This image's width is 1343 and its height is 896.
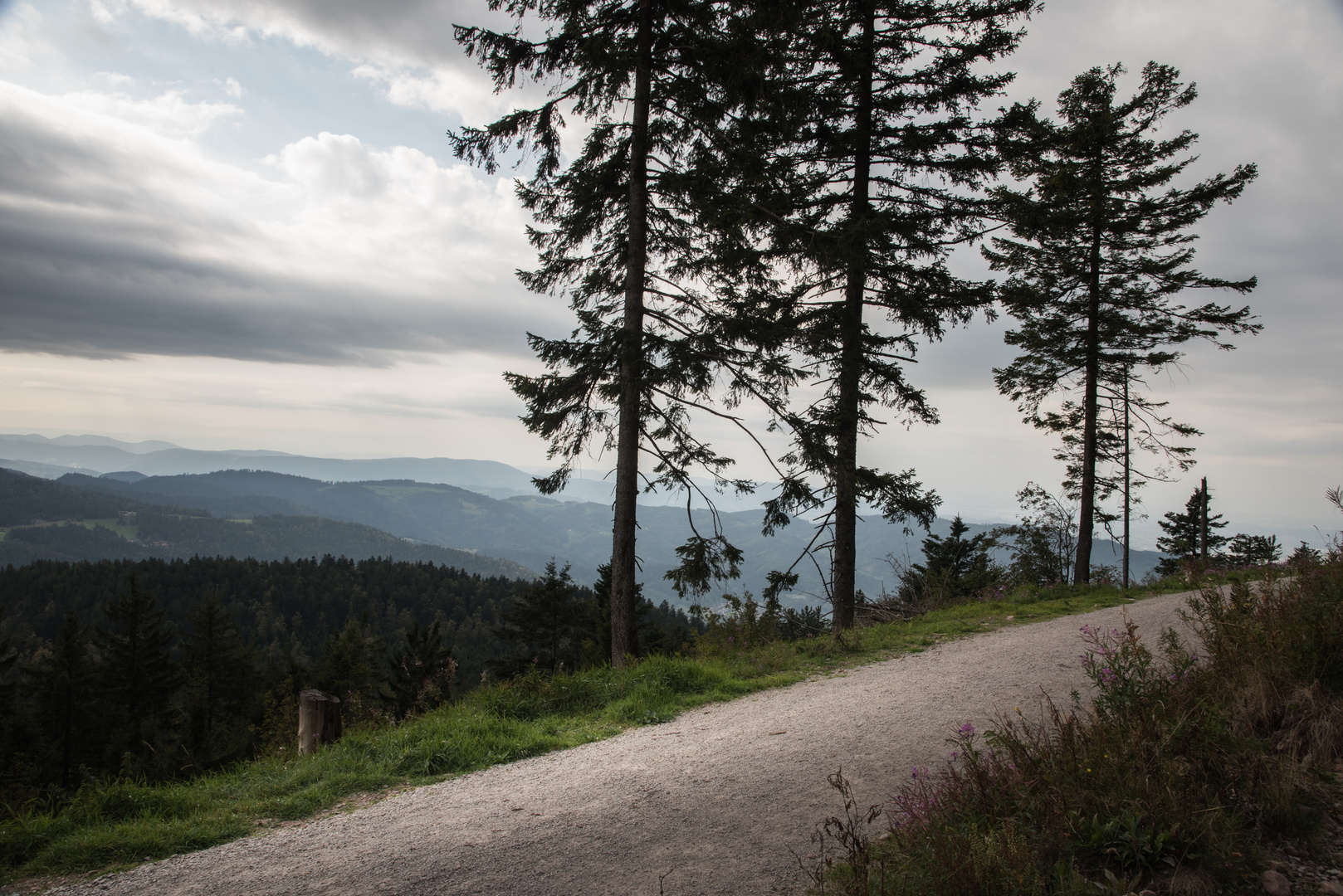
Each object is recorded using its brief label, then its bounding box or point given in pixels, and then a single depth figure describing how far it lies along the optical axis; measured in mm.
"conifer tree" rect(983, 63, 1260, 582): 15117
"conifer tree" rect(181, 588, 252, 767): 44500
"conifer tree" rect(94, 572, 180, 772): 45188
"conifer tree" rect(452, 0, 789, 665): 9773
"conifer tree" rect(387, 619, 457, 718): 42772
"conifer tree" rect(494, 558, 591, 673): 40000
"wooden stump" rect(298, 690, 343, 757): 6090
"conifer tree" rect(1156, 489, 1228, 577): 33750
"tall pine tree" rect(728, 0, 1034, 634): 10523
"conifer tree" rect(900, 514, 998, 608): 13930
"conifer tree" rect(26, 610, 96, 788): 40562
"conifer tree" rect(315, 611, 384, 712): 46188
